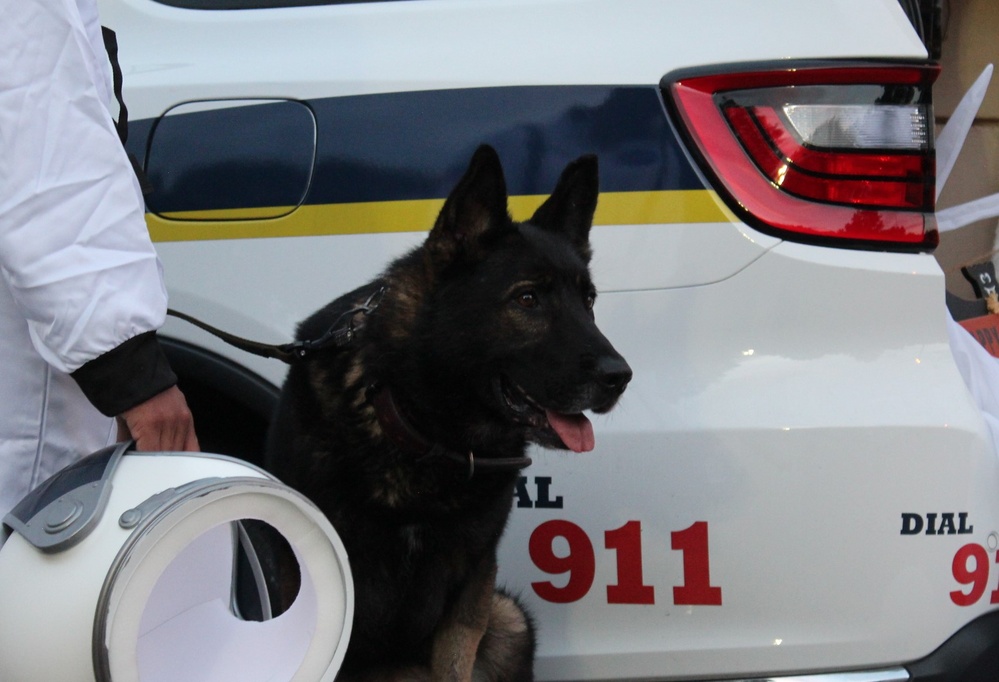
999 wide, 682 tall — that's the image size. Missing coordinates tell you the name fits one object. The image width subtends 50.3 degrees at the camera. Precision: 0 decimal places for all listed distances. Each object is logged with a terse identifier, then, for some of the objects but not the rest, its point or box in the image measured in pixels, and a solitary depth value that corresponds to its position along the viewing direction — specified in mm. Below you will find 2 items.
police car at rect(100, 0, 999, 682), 2119
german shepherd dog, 2086
